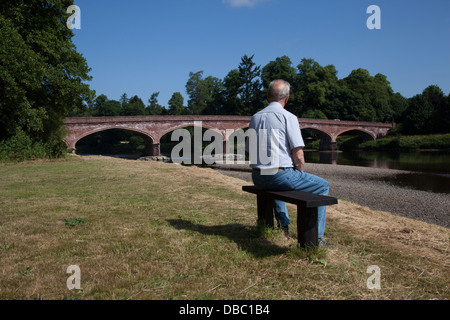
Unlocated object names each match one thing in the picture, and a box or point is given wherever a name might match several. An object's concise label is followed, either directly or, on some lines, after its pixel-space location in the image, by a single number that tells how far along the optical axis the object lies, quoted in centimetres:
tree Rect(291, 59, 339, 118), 6850
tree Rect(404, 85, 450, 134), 4981
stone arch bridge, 3919
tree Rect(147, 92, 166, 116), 9581
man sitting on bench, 343
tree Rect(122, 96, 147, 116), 8519
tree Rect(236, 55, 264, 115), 7569
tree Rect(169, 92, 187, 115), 8450
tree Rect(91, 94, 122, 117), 8738
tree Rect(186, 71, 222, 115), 8636
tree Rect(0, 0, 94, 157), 1355
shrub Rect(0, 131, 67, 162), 1566
